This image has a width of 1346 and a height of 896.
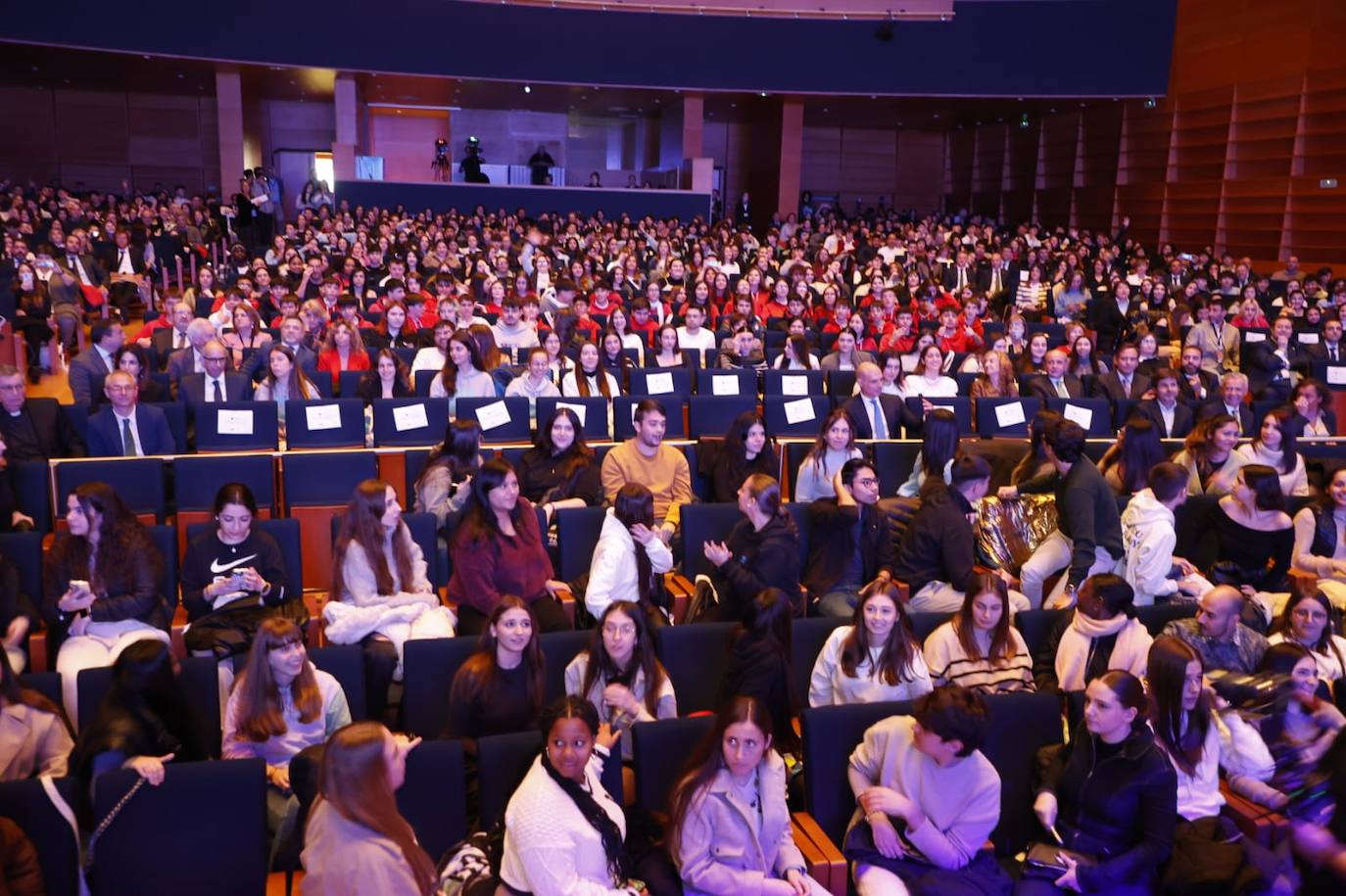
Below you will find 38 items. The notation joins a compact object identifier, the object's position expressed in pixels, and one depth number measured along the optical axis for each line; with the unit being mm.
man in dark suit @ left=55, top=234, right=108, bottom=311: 11289
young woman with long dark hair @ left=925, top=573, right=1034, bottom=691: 3676
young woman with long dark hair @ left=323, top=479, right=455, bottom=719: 4043
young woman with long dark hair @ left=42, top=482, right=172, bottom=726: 3891
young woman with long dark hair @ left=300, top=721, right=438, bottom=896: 2373
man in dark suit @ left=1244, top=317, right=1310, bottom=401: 7754
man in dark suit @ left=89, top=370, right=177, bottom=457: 5469
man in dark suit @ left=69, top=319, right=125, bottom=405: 6168
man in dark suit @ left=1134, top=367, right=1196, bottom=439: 6633
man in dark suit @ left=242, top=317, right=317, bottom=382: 6879
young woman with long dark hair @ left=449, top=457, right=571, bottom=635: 4258
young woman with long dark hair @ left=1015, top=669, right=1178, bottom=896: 3004
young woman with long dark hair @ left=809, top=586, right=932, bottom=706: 3520
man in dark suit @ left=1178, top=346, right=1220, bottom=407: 7254
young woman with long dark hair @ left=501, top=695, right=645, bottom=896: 2615
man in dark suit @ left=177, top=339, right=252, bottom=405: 6262
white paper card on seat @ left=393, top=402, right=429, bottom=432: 5961
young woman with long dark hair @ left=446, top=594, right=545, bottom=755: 3365
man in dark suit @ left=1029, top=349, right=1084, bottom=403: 7066
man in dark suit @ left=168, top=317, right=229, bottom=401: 6795
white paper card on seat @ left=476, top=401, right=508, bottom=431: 6141
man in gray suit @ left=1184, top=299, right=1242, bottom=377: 9422
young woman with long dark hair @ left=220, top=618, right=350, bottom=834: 3191
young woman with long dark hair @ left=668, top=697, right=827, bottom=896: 2863
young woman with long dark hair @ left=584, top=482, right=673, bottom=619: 4176
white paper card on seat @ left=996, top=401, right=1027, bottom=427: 6637
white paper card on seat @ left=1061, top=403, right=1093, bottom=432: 6578
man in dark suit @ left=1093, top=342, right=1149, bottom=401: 7230
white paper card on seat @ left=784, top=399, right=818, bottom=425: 6508
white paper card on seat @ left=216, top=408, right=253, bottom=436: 5852
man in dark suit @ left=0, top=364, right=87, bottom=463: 5242
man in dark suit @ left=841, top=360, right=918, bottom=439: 6309
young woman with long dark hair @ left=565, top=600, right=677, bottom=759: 3459
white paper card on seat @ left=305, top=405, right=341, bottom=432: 5930
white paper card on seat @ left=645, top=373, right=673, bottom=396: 6957
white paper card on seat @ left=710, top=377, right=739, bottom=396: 7004
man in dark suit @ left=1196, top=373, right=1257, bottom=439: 6602
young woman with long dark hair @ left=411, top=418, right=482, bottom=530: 4848
